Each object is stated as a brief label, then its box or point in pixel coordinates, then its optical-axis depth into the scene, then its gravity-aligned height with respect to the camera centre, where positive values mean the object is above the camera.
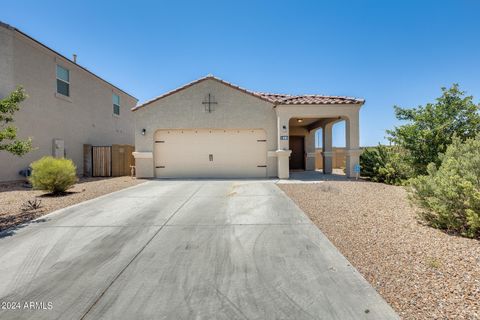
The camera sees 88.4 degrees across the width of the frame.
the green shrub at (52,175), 8.34 -0.54
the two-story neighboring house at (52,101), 11.16 +3.40
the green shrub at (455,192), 4.18 -0.66
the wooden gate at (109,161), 15.35 -0.12
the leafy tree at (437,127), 8.97 +1.12
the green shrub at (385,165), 10.32 -0.37
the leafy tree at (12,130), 6.16 +0.75
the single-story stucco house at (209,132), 12.93 +1.40
